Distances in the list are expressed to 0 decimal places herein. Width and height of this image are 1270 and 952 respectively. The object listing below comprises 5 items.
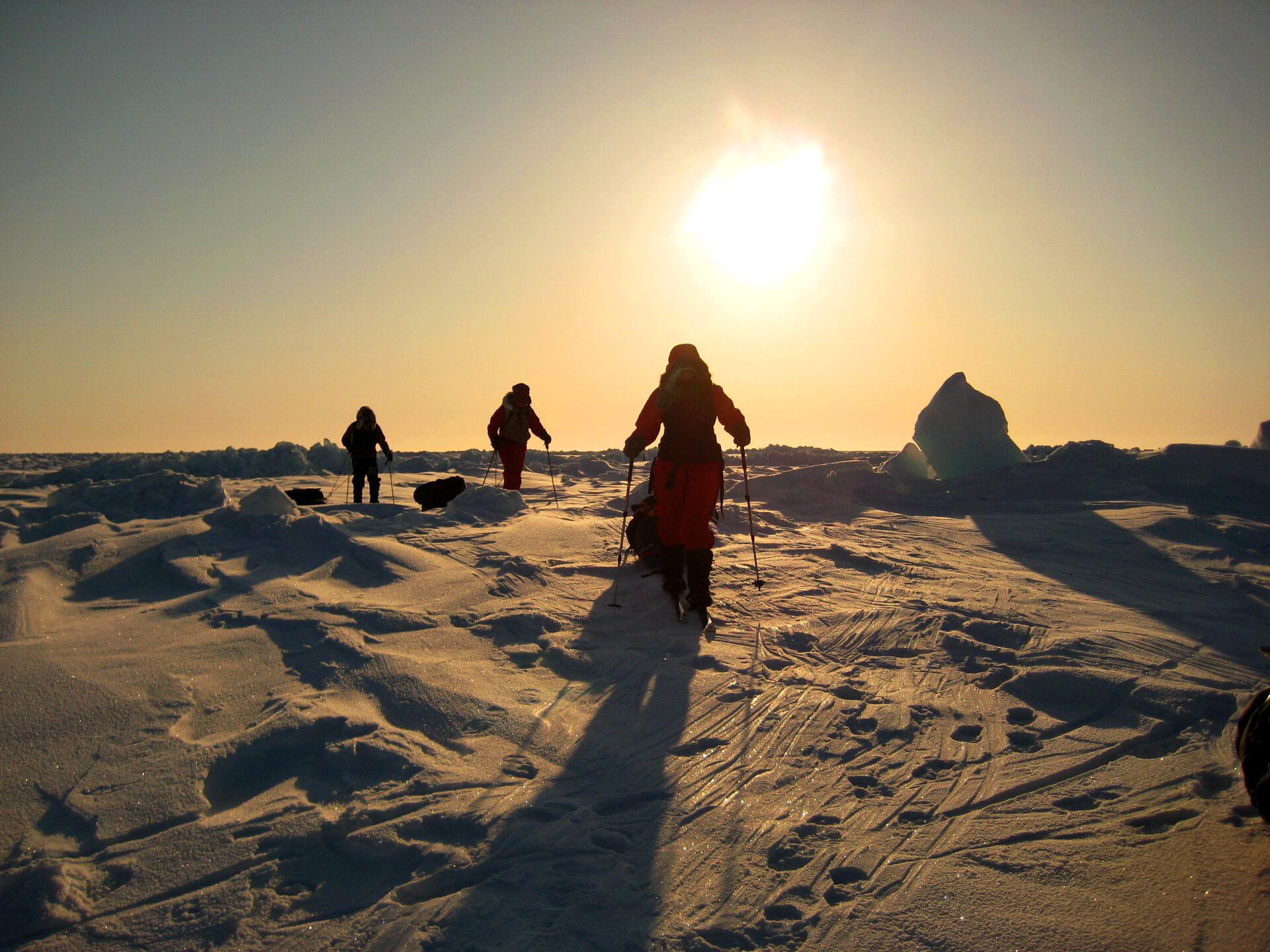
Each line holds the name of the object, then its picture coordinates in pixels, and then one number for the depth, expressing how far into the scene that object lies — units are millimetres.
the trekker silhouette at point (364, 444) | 11391
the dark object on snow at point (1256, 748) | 2072
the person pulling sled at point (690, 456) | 5266
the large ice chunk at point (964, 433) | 15805
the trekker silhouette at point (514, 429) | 11602
